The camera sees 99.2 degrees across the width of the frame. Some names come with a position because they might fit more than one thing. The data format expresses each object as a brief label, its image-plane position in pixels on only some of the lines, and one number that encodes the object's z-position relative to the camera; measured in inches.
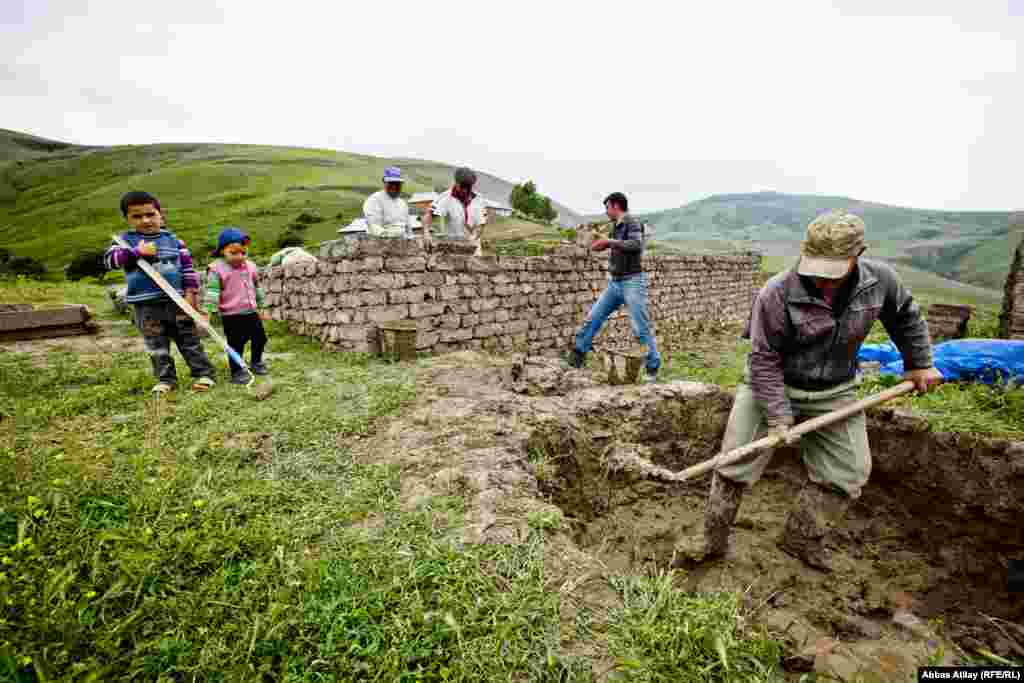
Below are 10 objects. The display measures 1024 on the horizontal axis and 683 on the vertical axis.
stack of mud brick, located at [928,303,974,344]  295.4
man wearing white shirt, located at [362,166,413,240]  256.4
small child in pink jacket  180.4
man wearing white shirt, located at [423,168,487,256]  269.7
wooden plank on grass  233.0
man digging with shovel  97.8
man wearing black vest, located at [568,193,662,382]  229.5
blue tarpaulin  176.7
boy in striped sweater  152.4
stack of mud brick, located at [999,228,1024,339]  261.4
